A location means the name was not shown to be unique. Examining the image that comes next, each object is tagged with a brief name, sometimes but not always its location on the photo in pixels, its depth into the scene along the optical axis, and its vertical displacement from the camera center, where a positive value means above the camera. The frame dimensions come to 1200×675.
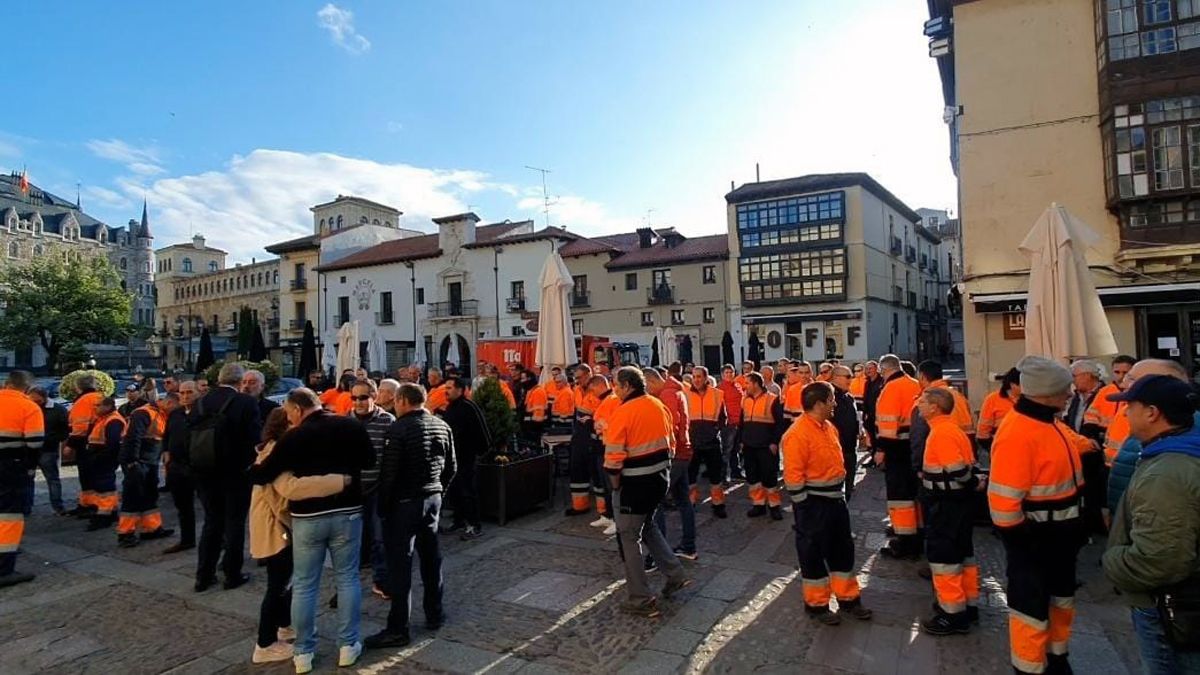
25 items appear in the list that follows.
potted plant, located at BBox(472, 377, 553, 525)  7.81 -1.41
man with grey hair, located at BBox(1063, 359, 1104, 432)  6.30 -0.46
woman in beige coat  4.30 -1.25
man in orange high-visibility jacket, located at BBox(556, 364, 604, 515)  8.19 -1.34
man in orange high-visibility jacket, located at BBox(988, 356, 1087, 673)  3.28 -0.88
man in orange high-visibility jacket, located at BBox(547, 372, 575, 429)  9.86 -0.78
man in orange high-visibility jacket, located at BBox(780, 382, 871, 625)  4.75 -1.33
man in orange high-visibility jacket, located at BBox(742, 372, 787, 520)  7.77 -1.15
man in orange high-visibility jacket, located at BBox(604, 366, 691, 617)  4.99 -1.02
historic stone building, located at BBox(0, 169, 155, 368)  64.25 +15.66
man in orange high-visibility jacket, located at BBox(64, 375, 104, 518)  8.47 -0.71
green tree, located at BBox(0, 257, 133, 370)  41.75 +4.57
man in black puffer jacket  4.57 -1.02
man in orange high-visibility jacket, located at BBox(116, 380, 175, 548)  7.29 -1.23
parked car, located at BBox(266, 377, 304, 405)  16.67 -0.58
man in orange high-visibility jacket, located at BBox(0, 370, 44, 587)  6.14 -0.84
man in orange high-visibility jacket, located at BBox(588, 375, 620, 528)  7.32 -1.14
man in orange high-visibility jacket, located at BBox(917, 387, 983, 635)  4.46 -1.33
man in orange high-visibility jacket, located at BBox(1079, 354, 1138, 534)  3.58 -0.78
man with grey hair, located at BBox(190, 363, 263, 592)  5.75 -1.01
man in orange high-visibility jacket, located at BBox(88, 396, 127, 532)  8.09 -1.03
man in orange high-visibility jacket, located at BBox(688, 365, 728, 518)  8.18 -0.99
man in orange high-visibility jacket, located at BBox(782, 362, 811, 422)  9.39 -0.73
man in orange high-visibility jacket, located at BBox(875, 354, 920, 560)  6.15 -1.14
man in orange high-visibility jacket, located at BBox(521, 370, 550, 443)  10.55 -0.92
